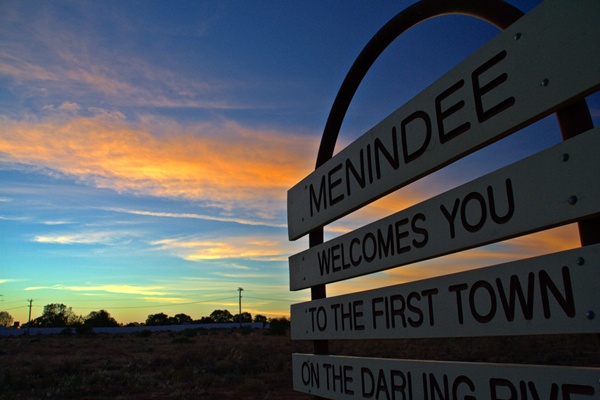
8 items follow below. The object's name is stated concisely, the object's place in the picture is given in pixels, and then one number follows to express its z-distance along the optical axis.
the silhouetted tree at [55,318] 125.62
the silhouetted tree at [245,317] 126.12
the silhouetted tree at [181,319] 125.50
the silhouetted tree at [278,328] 53.88
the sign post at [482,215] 1.62
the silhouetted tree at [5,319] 138.52
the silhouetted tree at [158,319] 124.72
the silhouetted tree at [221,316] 125.12
